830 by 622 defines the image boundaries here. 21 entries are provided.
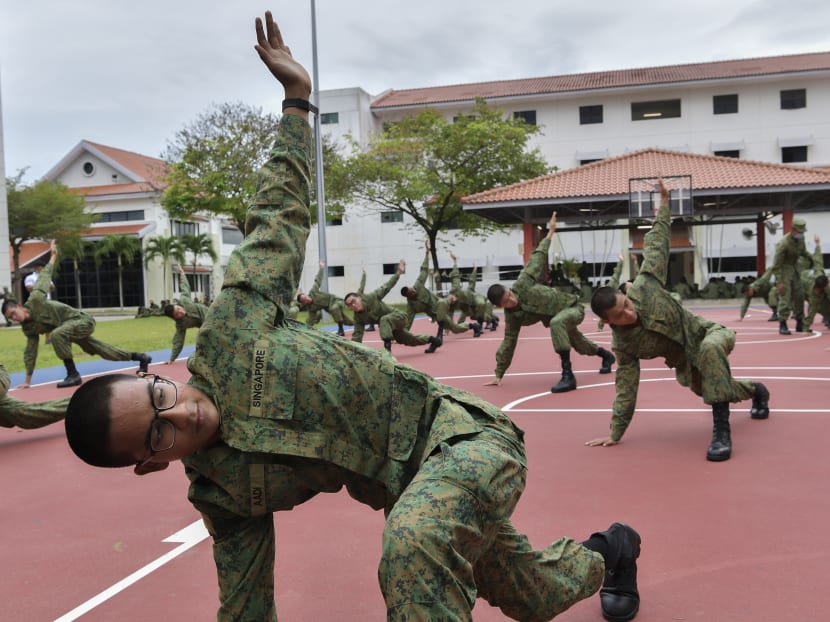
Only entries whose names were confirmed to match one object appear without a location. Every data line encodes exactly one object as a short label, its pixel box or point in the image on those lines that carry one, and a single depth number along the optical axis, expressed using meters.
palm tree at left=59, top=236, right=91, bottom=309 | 37.59
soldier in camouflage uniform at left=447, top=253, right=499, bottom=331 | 17.75
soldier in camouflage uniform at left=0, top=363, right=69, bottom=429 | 6.59
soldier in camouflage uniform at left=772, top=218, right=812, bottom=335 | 13.87
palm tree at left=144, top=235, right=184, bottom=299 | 40.91
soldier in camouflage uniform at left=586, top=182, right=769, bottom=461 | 5.65
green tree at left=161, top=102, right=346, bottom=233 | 27.80
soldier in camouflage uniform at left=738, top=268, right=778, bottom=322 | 16.92
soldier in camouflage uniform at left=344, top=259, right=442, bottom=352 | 13.80
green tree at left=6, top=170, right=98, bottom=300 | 35.47
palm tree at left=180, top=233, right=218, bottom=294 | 41.95
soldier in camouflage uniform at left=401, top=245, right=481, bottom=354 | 15.15
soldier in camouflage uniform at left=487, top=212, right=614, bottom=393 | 9.53
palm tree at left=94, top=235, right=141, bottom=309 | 40.34
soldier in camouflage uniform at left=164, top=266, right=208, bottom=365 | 13.20
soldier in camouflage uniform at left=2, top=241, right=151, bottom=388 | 10.91
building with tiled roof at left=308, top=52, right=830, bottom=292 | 36.91
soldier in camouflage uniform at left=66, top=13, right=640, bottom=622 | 1.96
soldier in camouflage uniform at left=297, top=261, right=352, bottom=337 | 17.59
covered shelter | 23.98
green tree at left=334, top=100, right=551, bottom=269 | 30.64
